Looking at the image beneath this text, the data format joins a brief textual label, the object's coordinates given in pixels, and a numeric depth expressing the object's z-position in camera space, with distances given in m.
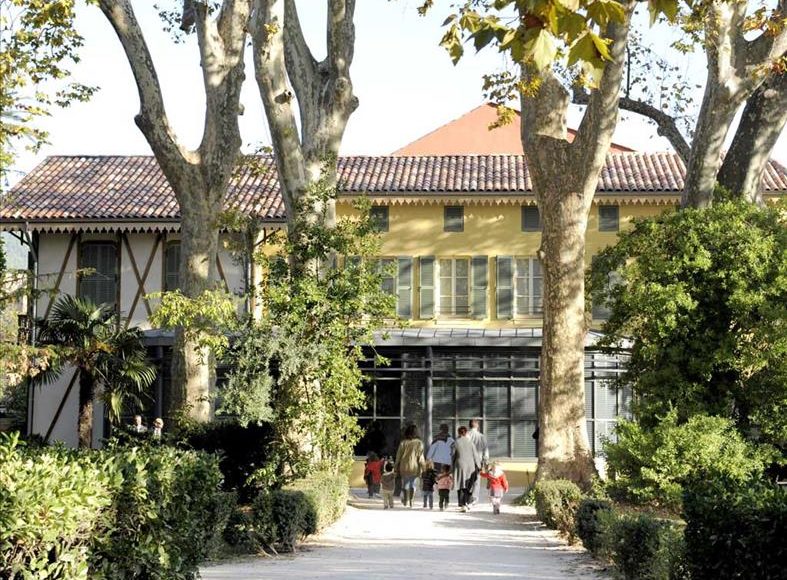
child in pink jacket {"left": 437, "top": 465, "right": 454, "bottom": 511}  23.98
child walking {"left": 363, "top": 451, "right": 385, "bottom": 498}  27.12
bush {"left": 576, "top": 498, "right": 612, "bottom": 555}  15.76
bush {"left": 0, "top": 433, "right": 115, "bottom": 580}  8.08
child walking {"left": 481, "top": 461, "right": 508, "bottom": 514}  22.77
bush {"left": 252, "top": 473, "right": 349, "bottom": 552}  15.79
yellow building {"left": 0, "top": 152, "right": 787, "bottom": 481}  35.34
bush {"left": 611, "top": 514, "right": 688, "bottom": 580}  11.97
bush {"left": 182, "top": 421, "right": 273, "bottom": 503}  21.52
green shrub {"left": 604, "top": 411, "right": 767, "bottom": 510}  19.47
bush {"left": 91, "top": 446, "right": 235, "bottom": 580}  9.73
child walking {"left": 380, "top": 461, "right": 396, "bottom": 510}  24.22
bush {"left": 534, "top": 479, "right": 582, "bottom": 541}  18.48
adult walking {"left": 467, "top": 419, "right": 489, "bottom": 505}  24.53
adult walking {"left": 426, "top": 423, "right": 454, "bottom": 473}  24.34
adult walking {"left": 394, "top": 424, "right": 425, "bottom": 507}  24.41
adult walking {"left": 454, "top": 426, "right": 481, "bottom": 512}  23.78
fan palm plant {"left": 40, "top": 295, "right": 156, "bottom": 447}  29.00
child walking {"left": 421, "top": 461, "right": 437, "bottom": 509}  24.28
